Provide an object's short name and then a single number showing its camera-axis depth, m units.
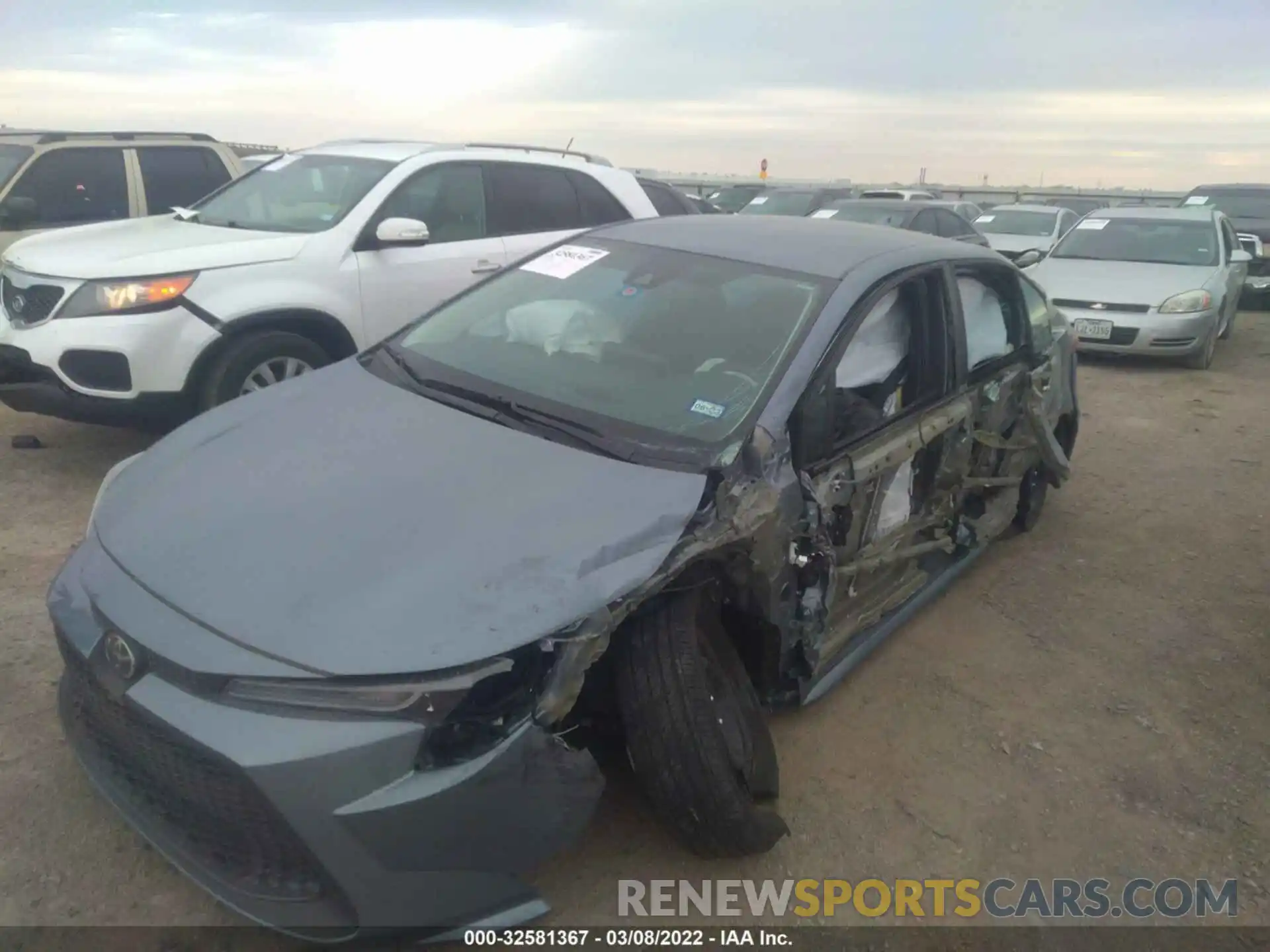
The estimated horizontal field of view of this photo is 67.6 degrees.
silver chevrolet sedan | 8.84
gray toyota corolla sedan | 1.96
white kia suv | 4.58
